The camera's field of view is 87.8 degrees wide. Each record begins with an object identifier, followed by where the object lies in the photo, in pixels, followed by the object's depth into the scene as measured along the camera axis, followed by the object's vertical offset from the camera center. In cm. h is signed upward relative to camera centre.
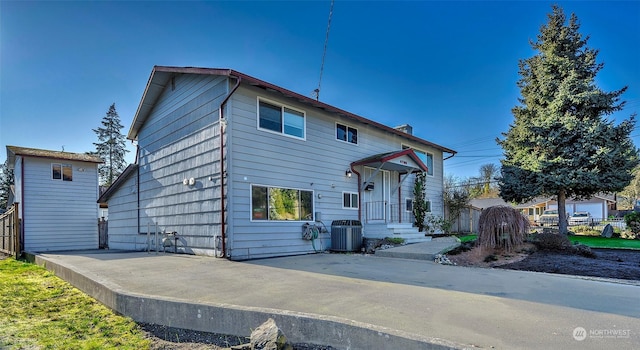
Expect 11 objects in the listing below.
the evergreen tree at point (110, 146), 3434 +503
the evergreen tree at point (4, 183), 3512 +142
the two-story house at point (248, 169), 870 +73
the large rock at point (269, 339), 282 -127
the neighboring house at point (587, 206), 3922 -247
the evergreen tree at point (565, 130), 1399 +246
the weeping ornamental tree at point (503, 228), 830 -101
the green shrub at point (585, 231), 1644 -226
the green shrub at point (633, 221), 1412 -154
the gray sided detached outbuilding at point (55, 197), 1459 -9
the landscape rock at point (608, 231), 1487 -203
